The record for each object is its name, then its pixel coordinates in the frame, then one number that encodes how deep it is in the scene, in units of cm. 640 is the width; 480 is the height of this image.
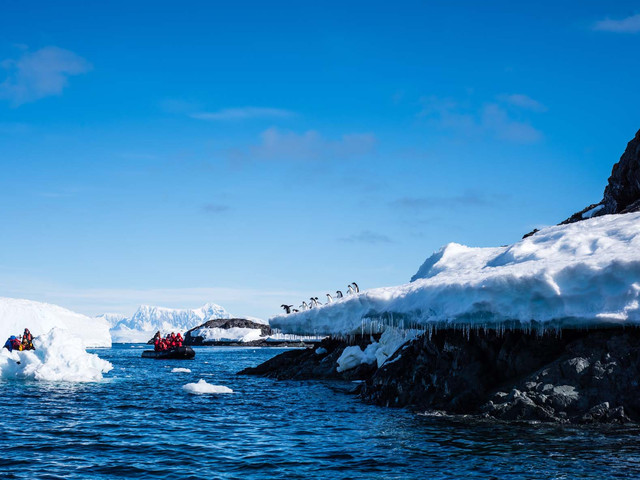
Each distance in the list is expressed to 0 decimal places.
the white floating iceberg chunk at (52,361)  3681
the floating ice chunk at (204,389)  3158
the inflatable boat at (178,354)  7800
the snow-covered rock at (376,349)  3103
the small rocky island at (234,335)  18216
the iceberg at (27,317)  7075
